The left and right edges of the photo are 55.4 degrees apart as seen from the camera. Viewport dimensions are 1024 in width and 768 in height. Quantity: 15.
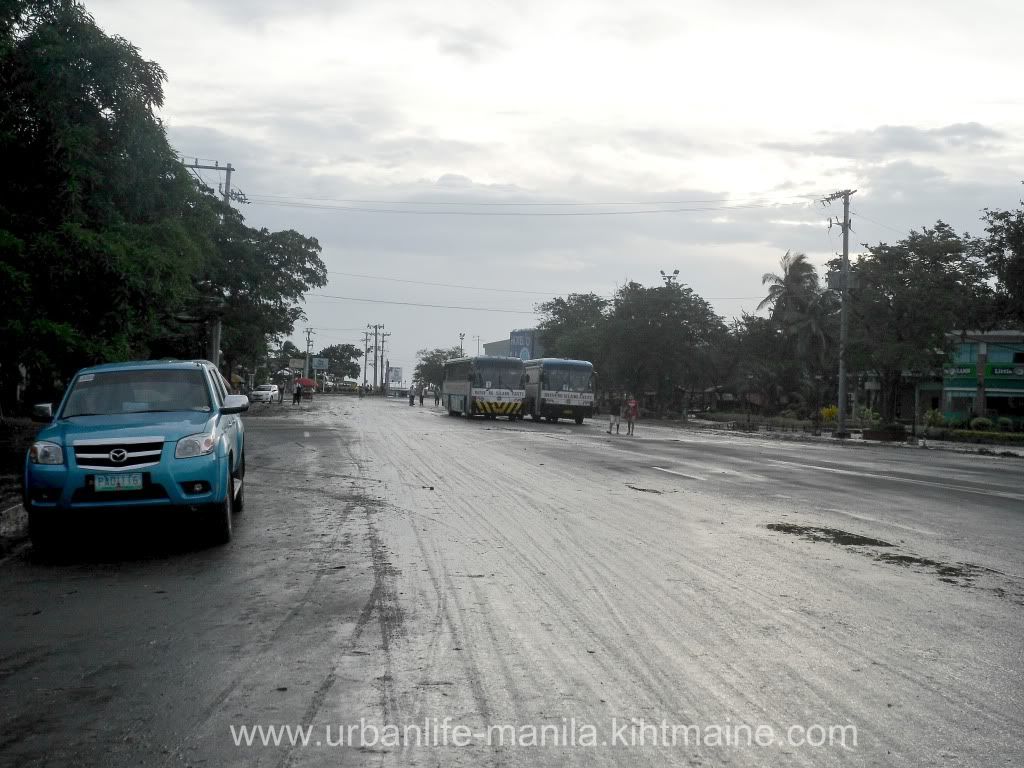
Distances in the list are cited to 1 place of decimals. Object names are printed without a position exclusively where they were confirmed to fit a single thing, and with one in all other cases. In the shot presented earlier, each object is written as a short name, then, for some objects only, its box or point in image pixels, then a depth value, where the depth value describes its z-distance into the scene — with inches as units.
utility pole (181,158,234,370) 1855.3
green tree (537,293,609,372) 3385.8
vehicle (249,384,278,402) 2961.1
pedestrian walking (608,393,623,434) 1498.5
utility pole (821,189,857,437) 1660.9
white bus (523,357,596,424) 1891.0
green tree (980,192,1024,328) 1472.7
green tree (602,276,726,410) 2475.4
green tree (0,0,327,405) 611.2
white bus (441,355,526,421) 1889.8
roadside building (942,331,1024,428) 2507.4
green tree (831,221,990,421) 1619.1
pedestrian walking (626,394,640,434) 1414.9
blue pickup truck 339.3
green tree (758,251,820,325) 3065.9
